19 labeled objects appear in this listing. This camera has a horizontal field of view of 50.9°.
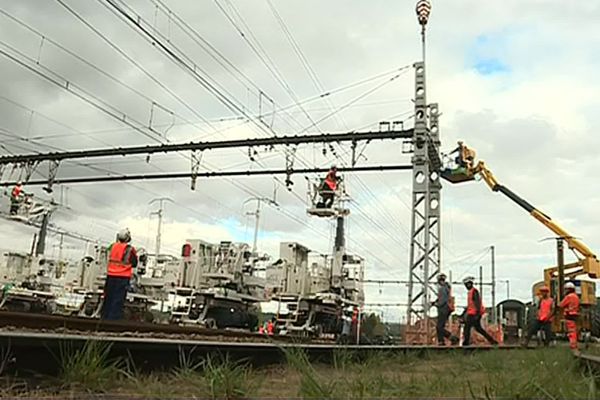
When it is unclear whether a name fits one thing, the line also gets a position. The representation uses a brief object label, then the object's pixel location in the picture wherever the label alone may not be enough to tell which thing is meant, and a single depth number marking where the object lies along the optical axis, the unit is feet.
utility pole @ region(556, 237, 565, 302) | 60.29
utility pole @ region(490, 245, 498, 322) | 111.65
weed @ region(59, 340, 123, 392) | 11.82
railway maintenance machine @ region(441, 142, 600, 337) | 65.46
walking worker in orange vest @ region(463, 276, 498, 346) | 46.52
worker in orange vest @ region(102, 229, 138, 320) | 33.91
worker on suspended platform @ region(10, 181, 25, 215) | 84.22
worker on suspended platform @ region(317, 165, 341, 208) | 65.51
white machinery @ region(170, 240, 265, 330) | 61.41
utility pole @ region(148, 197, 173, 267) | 90.33
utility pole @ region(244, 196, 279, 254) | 69.56
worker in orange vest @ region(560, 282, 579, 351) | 41.85
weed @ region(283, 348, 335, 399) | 10.36
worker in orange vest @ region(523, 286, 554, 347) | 49.01
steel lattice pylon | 60.64
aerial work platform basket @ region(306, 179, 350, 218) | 65.36
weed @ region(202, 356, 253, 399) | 11.09
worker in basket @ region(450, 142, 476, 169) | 73.41
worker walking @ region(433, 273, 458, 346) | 47.55
